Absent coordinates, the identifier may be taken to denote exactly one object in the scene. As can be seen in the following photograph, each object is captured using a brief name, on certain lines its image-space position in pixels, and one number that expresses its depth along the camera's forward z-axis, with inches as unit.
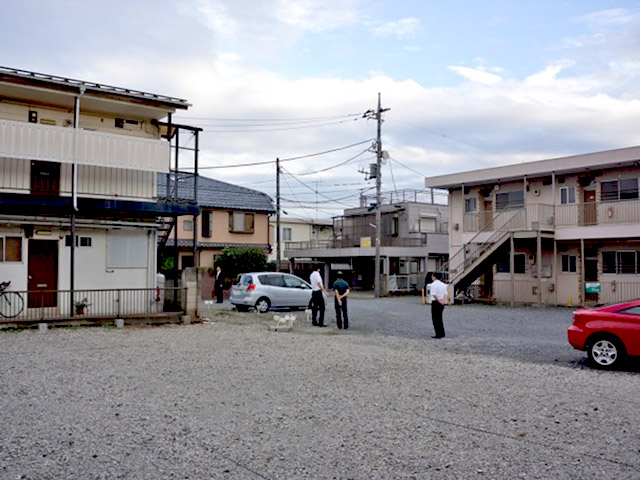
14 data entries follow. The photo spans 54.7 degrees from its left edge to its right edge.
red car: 418.6
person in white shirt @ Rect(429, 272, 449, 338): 590.6
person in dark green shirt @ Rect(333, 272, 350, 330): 684.7
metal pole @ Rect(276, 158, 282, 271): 1559.1
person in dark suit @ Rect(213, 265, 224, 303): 1075.3
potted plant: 682.2
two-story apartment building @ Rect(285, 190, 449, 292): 1496.1
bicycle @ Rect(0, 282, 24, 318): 652.1
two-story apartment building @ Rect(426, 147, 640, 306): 946.1
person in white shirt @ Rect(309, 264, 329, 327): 709.9
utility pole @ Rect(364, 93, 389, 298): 1344.1
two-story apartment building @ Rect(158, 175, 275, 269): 1509.6
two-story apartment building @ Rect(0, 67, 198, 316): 668.1
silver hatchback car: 872.9
